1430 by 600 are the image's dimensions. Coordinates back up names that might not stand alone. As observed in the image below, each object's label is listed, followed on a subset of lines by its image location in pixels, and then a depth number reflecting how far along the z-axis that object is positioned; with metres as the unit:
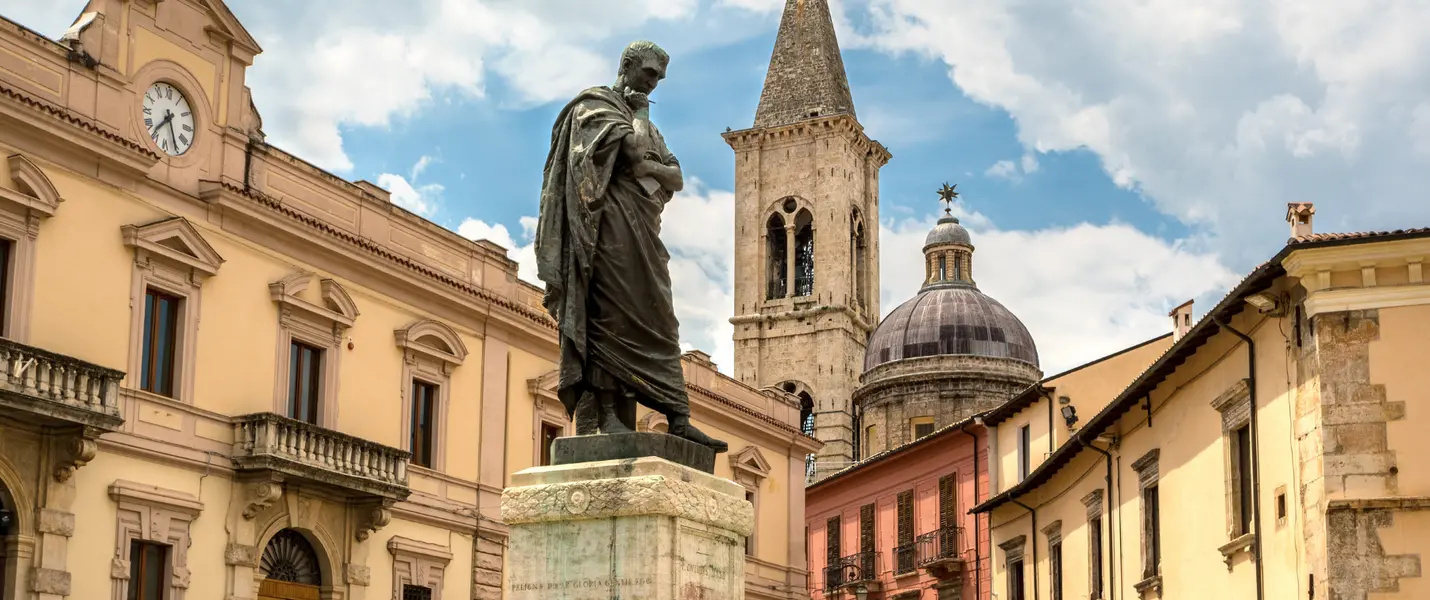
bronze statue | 10.09
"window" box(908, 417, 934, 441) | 63.47
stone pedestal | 9.42
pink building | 42.75
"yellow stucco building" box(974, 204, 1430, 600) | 19.52
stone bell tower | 81.88
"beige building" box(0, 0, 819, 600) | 22.38
